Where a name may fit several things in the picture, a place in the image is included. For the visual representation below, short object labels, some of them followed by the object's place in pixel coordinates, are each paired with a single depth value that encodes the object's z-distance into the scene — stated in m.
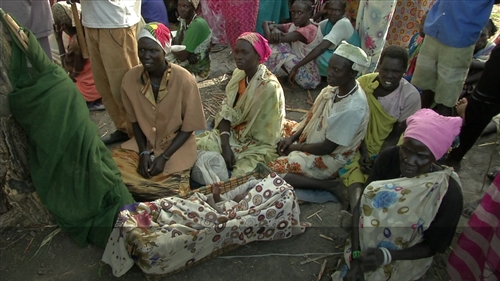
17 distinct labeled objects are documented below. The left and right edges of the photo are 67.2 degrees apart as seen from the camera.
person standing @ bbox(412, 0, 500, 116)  3.45
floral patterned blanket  2.48
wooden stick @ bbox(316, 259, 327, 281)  2.70
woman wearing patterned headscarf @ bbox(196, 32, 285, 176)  3.46
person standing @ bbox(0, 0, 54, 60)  3.47
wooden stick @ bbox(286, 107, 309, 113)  4.99
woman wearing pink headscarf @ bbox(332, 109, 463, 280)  2.20
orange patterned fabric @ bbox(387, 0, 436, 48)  5.30
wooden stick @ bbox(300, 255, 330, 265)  2.84
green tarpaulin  2.46
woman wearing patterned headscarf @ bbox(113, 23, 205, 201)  3.16
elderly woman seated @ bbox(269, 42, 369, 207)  3.01
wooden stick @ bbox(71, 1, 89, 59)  3.91
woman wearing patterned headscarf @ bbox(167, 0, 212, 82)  4.98
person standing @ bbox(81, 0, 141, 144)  3.49
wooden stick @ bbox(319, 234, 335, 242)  3.03
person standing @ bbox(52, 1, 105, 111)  4.50
